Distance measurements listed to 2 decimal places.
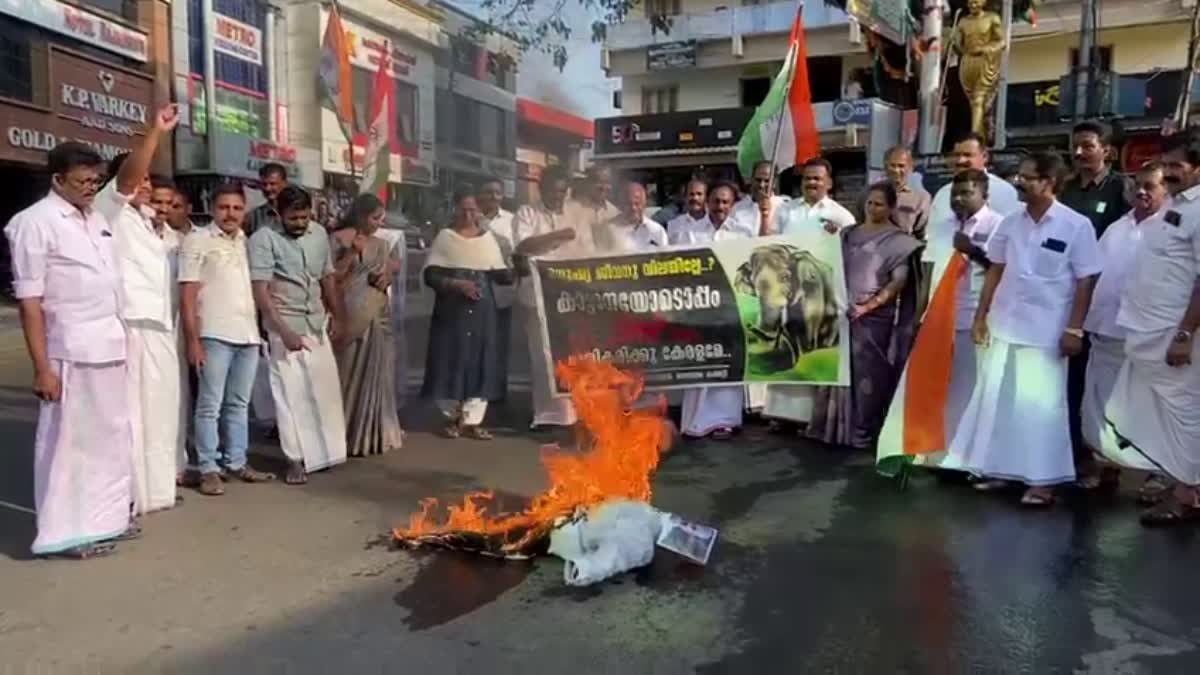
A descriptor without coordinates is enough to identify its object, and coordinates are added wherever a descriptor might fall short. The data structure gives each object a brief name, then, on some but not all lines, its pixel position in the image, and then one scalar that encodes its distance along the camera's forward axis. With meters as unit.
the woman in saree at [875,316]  6.07
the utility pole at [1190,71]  12.99
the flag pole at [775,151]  6.98
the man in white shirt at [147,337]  4.60
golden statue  9.68
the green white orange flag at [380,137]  8.09
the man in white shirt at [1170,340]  4.55
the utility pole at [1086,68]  16.28
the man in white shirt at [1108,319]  5.14
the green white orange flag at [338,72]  12.05
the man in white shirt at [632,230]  6.82
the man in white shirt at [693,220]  7.31
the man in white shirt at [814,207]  6.75
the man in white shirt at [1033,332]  4.92
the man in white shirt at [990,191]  5.63
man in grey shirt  5.41
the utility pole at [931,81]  9.33
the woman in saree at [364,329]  6.18
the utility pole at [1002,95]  10.21
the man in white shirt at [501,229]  6.72
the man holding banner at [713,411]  6.70
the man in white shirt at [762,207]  6.98
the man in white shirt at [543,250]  6.57
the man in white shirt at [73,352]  3.92
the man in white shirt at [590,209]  6.79
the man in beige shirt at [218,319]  5.06
